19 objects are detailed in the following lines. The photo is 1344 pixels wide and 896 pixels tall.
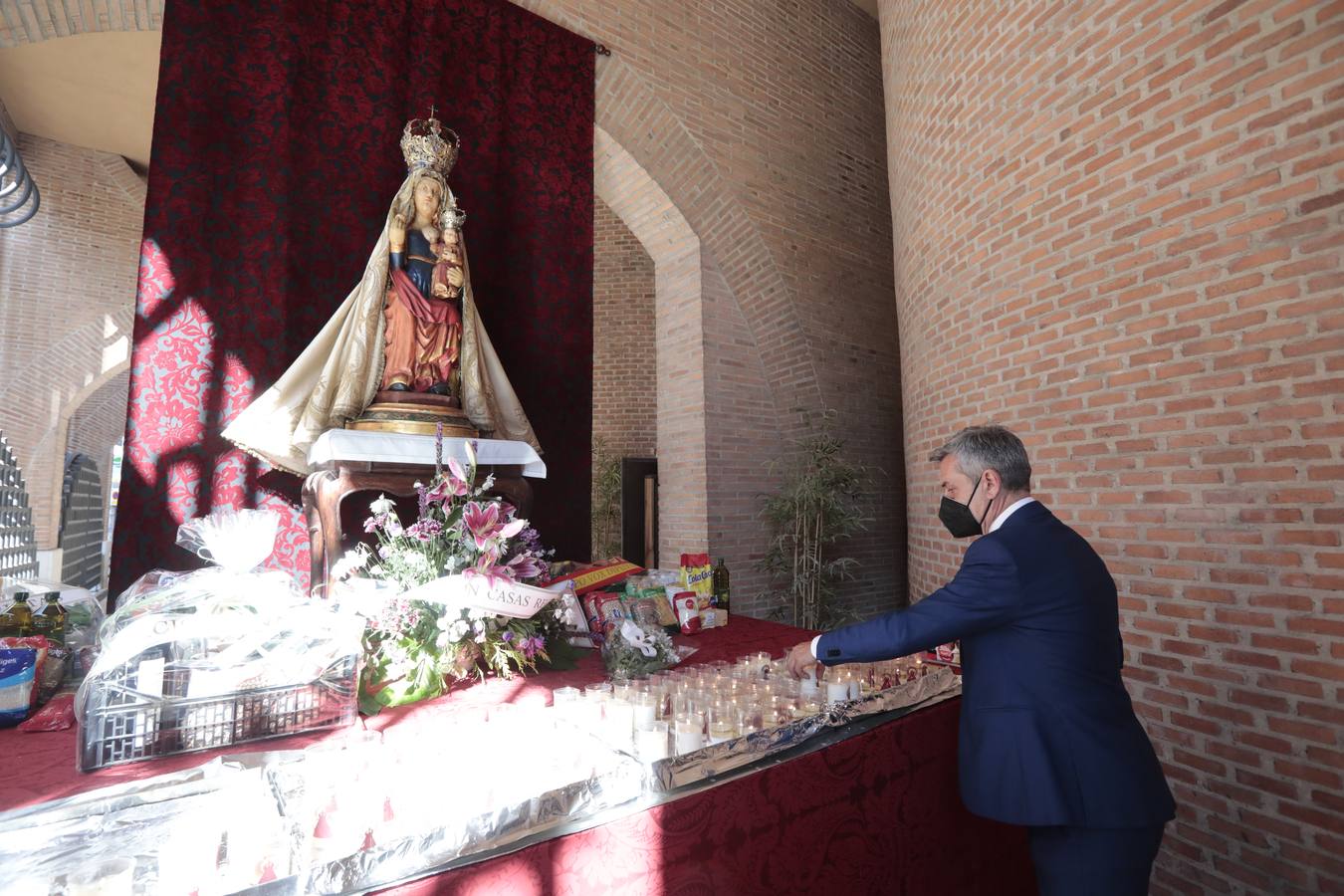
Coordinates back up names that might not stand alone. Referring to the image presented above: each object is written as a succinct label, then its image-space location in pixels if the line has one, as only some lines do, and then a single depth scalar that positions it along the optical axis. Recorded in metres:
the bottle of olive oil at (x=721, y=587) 3.39
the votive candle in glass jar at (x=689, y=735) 1.52
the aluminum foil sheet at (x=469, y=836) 1.00
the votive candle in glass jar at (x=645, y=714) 1.63
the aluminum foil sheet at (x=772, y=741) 1.37
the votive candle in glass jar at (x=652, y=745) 1.49
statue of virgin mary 3.11
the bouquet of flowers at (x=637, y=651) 2.30
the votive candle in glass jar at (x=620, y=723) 1.55
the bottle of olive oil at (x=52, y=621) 2.31
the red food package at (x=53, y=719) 1.89
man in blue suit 1.55
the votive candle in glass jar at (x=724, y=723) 1.63
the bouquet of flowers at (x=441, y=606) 2.13
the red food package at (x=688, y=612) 3.09
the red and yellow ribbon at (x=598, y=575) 3.15
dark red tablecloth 1.23
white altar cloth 2.78
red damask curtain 3.45
